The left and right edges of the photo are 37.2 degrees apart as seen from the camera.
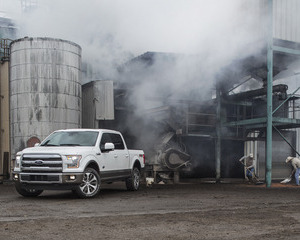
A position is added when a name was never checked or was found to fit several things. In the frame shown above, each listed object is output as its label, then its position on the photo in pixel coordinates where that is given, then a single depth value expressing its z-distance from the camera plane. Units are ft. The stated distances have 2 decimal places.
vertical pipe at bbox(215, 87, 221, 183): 69.26
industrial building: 61.83
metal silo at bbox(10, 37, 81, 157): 62.80
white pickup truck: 35.06
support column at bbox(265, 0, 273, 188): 55.36
